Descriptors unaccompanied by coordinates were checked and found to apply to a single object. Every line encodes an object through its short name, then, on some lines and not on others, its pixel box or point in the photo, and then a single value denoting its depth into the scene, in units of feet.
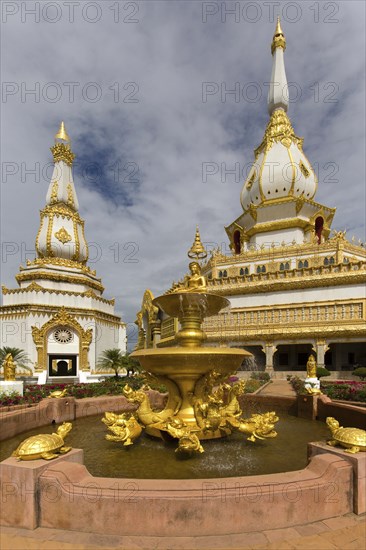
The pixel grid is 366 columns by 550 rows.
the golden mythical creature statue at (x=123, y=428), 26.66
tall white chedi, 134.00
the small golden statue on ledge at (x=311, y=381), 42.22
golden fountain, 27.61
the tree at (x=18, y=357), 88.22
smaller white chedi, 111.45
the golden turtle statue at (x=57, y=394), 40.45
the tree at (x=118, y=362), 91.61
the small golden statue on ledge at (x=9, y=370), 50.48
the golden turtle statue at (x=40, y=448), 16.30
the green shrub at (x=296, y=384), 62.13
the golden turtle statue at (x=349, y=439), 17.52
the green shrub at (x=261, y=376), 97.16
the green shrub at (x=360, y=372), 83.79
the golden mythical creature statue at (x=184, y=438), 23.67
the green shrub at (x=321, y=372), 89.50
